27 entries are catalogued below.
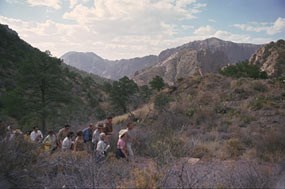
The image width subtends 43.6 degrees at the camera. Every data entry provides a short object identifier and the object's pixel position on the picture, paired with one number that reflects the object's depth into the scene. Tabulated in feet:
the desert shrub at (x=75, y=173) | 22.54
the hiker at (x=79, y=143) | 38.97
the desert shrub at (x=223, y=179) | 21.41
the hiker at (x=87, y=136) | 43.57
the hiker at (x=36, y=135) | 44.25
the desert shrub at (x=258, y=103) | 81.12
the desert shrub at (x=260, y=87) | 101.23
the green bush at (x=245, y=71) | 152.66
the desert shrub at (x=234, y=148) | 45.80
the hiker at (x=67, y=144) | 38.83
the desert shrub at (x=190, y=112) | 81.82
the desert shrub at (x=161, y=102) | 90.04
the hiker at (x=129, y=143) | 38.41
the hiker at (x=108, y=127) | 45.60
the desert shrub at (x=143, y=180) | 21.01
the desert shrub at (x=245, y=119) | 68.25
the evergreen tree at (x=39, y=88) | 84.38
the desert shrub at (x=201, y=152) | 44.59
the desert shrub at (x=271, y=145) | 42.91
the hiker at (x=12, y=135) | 29.26
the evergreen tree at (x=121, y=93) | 140.40
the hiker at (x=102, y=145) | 36.61
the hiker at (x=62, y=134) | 44.32
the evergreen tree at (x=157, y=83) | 179.00
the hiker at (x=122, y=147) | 38.04
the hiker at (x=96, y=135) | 42.04
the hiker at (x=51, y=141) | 41.62
